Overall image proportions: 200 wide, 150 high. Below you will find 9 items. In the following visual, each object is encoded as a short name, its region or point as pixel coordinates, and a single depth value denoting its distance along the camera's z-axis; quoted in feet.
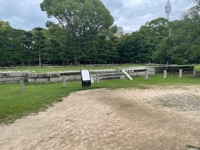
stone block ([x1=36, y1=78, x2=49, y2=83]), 28.00
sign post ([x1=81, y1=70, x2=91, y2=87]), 24.35
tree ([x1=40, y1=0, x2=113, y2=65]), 71.14
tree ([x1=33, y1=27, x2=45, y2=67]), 73.31
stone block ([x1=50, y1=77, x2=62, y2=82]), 28.78
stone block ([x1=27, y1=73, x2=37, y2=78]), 27.64
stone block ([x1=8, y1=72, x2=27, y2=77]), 28.21
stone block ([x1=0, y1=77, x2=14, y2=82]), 27.73
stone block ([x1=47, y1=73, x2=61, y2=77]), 28.49
